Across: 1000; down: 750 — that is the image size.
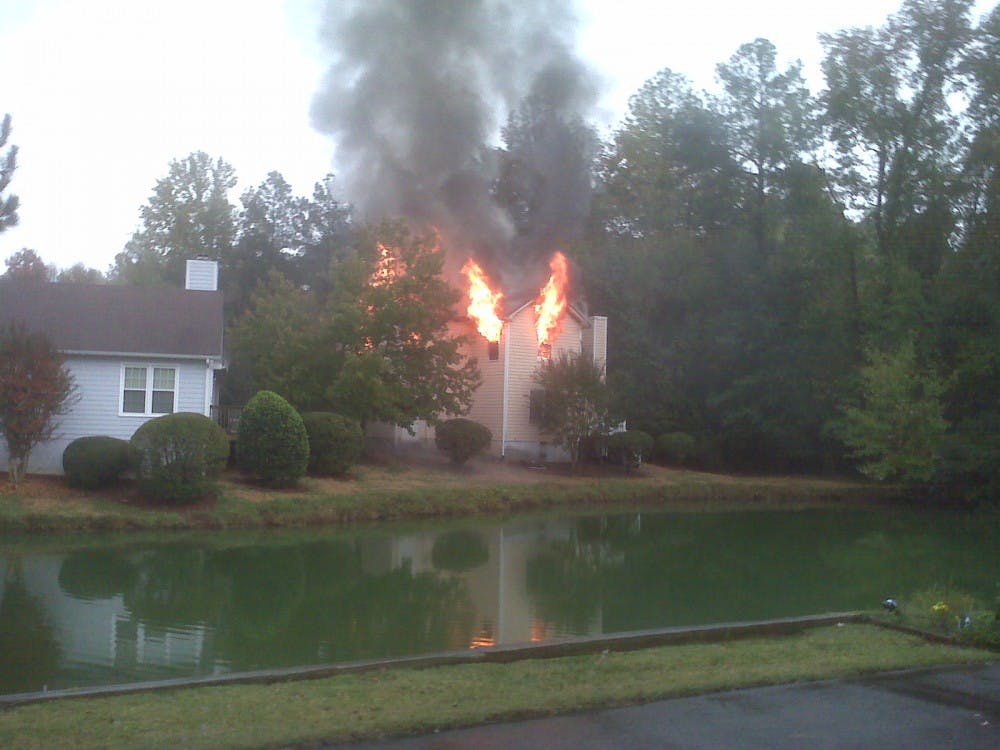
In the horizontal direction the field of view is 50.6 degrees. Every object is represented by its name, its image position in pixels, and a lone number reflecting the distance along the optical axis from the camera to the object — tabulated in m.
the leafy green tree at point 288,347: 31.27
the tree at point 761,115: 40.82
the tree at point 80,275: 67.69
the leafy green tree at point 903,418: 31.25
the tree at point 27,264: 57.91
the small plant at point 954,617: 9.59
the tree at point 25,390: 22.89
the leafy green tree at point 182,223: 53.44
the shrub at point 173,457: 22.75
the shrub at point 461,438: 32.22
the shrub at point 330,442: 27.64
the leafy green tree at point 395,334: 30.72
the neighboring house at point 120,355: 26.45
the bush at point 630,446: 35.66
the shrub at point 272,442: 25.19
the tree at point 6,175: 24.83
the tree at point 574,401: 34.44
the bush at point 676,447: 39.03
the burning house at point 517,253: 31.86
